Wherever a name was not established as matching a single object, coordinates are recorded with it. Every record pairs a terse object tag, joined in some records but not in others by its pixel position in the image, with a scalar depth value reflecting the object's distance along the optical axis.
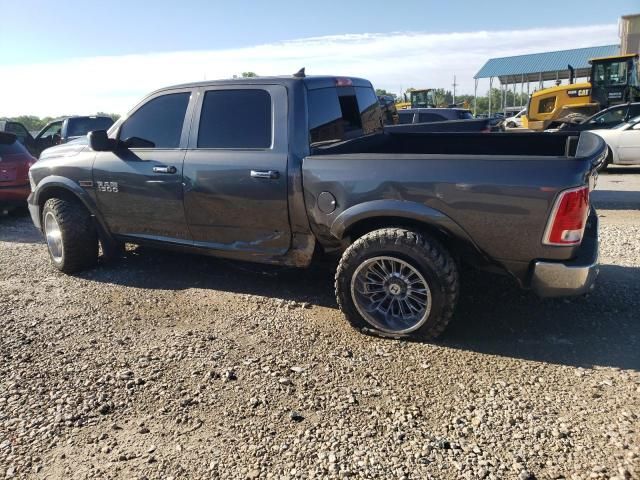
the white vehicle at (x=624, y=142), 12.20
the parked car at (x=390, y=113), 9.62
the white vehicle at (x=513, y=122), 23.48
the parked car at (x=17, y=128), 11.88
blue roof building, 49.16
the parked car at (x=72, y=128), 12.07
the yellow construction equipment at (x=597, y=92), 16.81
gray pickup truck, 3.38
